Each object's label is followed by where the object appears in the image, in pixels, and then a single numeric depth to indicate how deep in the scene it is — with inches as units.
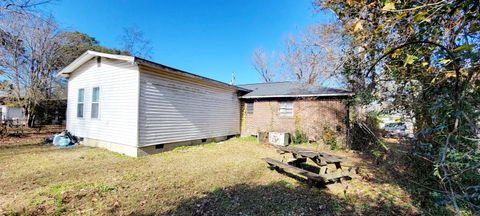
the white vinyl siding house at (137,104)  295.7
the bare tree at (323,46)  251.1
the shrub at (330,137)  390.3
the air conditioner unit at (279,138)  427.8
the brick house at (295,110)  407.8
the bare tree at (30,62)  544.1
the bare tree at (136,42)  1016.9
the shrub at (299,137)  434.9
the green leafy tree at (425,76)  75.1
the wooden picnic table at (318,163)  180.5
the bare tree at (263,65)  1104.8
